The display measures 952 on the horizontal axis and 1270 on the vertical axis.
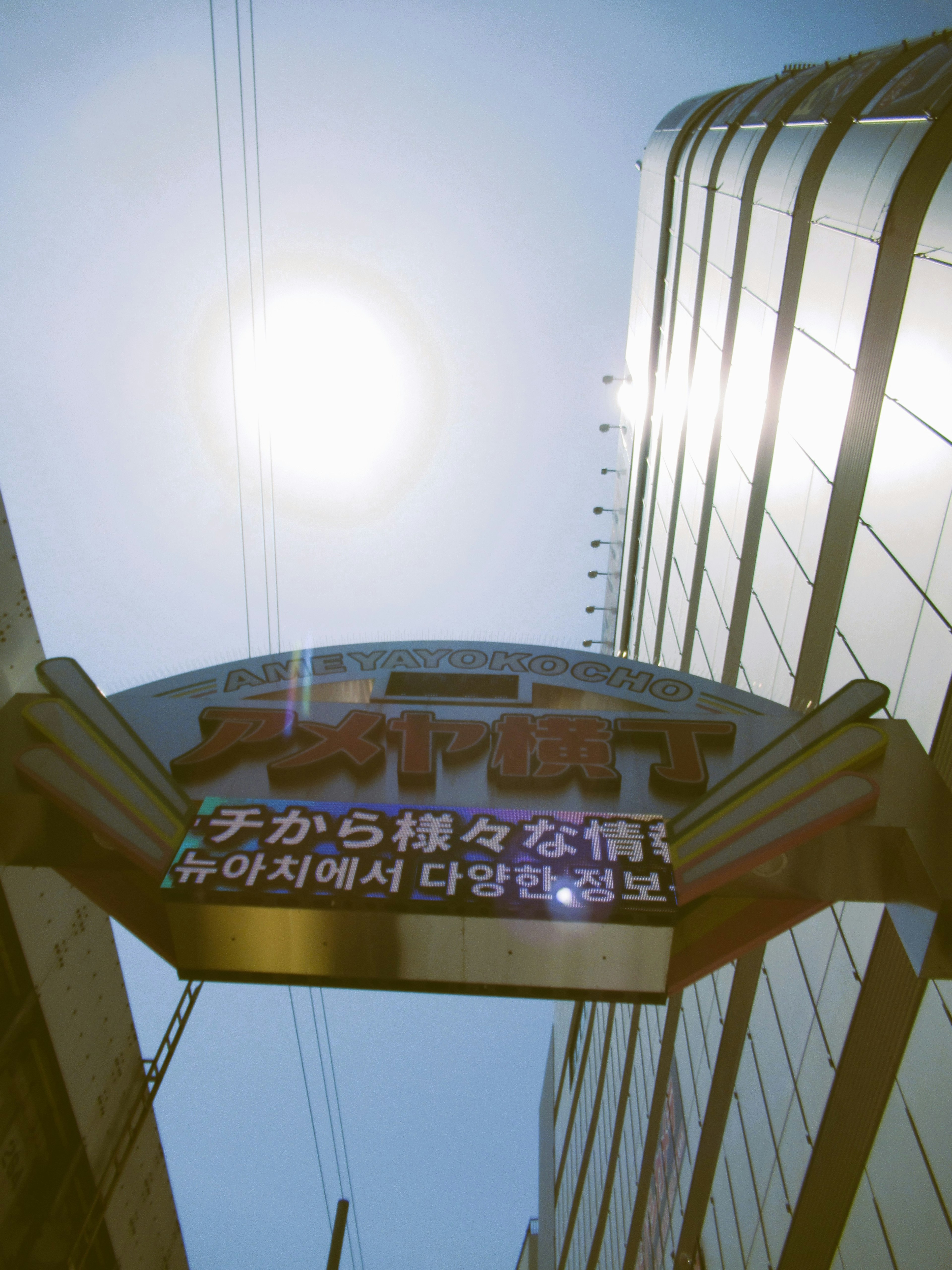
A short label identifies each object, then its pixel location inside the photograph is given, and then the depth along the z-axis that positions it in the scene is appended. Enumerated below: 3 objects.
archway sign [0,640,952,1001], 6.77
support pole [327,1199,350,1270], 16.28
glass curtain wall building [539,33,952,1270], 7.92
